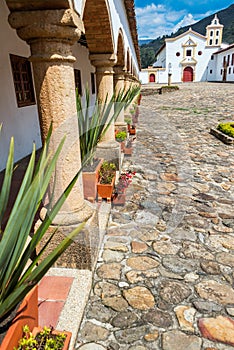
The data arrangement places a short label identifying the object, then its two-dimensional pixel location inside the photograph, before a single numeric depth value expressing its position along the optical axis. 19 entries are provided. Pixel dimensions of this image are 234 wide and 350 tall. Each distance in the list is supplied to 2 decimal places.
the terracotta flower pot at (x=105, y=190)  3.51
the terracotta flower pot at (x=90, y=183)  3.29
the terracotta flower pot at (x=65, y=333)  1.39
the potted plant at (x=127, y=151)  5.92
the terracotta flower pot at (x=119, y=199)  3.67
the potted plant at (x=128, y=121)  7.88
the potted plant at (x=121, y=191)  3.69
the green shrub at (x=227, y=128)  7.19
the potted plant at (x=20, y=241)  1.09
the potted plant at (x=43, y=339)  1.24
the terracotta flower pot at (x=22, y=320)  1.14
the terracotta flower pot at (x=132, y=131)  7.88
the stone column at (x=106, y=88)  4.18
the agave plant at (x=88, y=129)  3.07
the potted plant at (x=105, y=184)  3.52
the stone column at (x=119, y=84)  6.56
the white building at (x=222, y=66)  39.47
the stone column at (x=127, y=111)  8.58
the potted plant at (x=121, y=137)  5.63
